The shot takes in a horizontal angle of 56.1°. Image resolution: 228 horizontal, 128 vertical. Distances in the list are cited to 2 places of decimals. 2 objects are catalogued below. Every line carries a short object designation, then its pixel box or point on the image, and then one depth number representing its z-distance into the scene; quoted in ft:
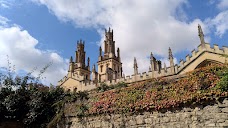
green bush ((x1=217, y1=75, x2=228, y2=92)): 20.86
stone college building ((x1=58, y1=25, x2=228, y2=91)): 92.40
